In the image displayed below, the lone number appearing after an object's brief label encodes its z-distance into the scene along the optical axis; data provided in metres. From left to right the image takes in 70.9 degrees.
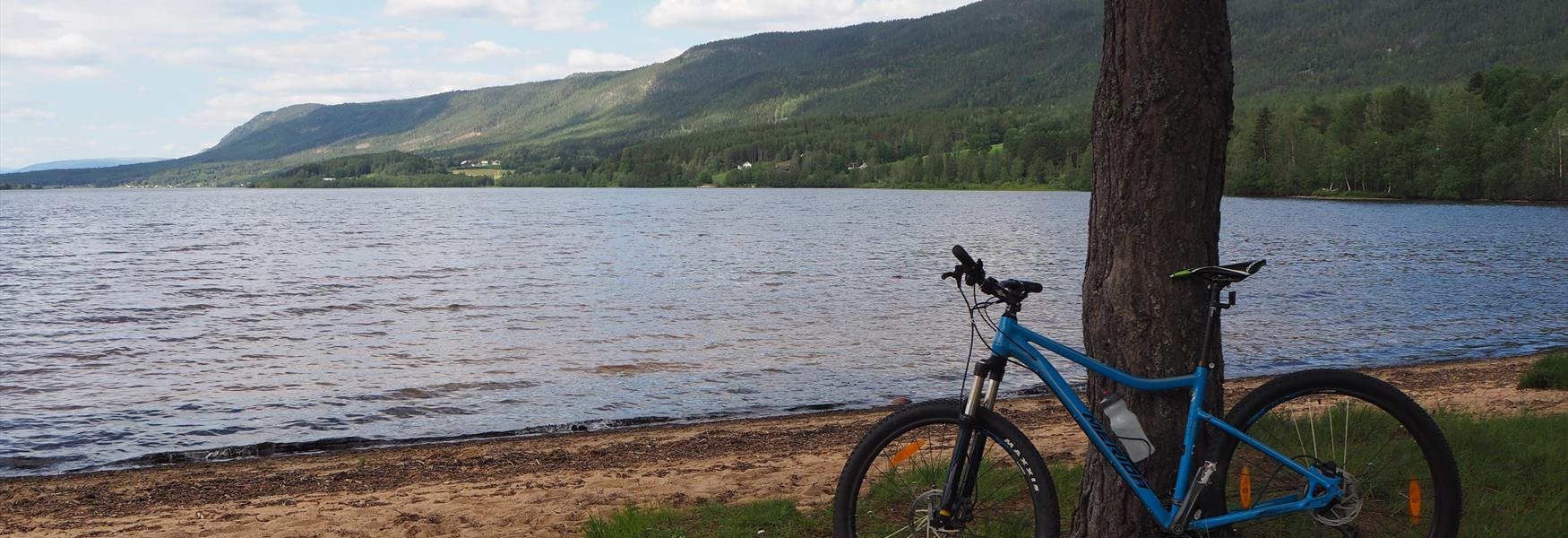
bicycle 4.95
